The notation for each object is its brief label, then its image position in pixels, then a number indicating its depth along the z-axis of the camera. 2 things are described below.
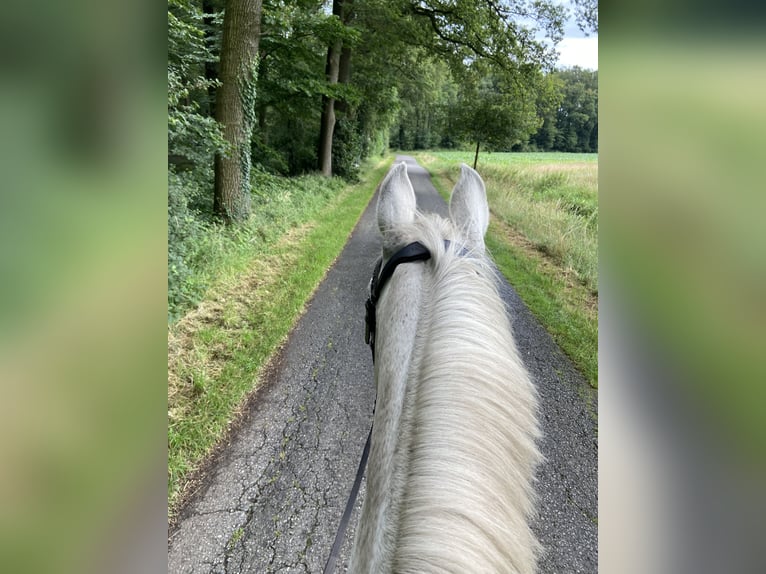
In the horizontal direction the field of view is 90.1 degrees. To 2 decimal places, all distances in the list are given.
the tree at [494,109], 11.18
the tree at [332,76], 11.86
